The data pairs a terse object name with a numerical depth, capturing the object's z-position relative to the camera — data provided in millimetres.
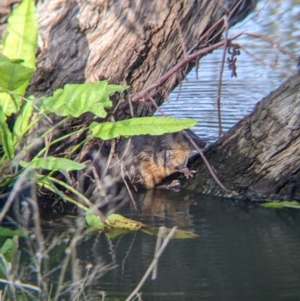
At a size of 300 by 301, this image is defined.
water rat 8547
